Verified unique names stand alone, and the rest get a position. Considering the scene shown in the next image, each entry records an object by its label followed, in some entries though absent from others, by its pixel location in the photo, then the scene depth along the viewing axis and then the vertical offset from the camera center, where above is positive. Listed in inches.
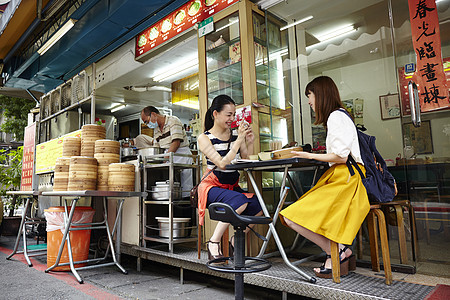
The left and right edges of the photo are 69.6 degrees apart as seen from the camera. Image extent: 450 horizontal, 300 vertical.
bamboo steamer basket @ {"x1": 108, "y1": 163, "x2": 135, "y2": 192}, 151.5 +3.9
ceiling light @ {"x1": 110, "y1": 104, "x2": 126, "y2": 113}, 302.5 +74.8
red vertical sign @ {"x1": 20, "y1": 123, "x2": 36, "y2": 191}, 285.1 +27.7
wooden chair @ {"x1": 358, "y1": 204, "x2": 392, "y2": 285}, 88.8 -18.3
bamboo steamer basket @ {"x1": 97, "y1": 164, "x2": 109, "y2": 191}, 158.1 +4.8
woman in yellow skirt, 87.9 -6.2
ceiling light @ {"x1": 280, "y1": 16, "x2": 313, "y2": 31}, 159.5 +79.4
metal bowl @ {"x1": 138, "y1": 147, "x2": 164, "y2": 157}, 175.3 +18.4
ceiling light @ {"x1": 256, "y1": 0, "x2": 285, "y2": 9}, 142.4 +78.7
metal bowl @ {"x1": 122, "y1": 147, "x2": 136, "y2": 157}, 186.2 +19.4
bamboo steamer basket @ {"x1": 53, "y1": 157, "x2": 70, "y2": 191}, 157.2 +5.8
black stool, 67.4 -11.2
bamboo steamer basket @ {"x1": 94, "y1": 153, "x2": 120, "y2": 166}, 164.1 +14.4
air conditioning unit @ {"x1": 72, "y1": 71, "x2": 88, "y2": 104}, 250.2 +78.6
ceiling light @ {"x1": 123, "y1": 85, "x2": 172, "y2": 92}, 261.1 +78.8
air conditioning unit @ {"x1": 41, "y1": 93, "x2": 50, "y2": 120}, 287.4 +74.4
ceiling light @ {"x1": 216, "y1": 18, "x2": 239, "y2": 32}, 145.5 +72.6
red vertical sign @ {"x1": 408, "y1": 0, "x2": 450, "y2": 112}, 108.3 +39.4
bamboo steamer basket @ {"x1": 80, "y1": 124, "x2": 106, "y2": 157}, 172.6 +26.8
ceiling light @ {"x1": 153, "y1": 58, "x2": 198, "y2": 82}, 223.7 +81.7
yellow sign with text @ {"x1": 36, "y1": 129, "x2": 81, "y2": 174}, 241.6 +27.7
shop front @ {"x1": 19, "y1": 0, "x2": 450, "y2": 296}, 108.1 +42.8
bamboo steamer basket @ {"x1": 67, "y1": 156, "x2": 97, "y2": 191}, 148.8 +6.2
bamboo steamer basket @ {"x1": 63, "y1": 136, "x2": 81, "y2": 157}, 174.4 +22.0
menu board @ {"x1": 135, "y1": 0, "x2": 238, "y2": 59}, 158.5 +89.8
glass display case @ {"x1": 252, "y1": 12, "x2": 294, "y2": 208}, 138.3 +41.4
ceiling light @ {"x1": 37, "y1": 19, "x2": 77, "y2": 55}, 212.5 +106.2
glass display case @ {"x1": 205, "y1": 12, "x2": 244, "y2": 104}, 144.1 +56.8
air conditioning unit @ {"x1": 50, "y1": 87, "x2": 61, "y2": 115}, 270.9 +74.7
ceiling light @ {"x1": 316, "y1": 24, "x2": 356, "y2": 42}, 171.2 +77.3
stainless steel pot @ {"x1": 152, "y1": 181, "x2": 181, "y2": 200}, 148.9 -2.9
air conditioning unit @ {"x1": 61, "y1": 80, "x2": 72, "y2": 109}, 258.2 +75.6
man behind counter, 174.9 +28.0
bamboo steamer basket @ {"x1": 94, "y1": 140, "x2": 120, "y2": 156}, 165.8 +20.7
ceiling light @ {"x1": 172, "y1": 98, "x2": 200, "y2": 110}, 263.3 +66.4
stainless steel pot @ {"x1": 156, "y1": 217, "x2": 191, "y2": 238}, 146.9 -19.5
